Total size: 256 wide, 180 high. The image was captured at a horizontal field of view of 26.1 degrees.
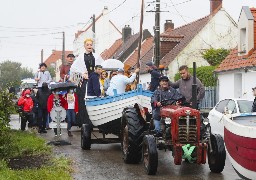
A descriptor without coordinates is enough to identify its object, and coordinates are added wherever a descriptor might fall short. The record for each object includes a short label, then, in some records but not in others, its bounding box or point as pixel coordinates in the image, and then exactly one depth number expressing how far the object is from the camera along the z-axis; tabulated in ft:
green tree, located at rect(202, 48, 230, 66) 119.55
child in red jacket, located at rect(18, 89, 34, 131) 64.08
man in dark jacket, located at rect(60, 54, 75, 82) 57.95
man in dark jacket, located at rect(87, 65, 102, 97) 43.75
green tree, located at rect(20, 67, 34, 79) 381.40
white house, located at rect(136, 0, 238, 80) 127.75
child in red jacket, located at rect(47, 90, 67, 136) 47.60
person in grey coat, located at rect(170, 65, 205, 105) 39.19
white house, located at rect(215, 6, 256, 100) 84.23
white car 48.19
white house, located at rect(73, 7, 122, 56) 242.37
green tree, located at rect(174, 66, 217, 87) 109.60
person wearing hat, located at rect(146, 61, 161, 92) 42.58
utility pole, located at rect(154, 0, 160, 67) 80.33
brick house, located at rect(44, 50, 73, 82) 410.35
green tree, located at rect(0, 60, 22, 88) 337.31
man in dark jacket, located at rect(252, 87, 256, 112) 44.24
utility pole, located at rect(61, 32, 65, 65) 184.36
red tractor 31.14
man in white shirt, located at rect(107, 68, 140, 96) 43.01
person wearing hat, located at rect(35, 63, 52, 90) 61.98
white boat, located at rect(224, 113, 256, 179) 24.75
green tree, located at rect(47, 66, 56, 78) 362.33
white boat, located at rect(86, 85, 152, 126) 39.24
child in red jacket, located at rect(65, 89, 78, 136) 52.57
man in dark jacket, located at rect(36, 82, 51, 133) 58.49
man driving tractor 34.55
